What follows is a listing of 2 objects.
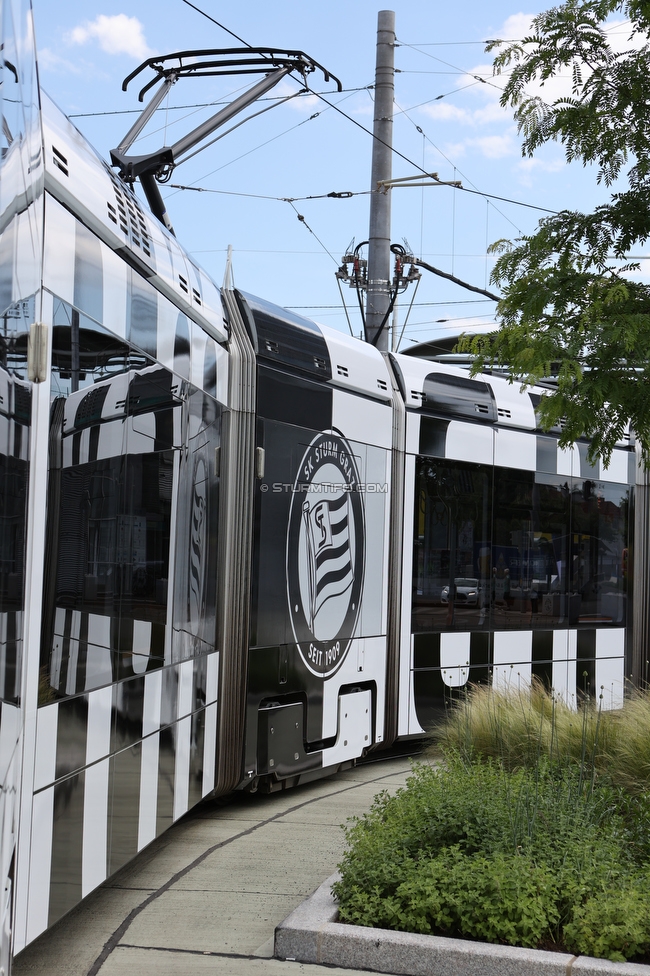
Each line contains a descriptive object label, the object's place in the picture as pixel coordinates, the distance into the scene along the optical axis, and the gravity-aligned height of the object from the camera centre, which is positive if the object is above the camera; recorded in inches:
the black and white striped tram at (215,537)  133.4 +3.9
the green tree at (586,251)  205.2 +67.5
